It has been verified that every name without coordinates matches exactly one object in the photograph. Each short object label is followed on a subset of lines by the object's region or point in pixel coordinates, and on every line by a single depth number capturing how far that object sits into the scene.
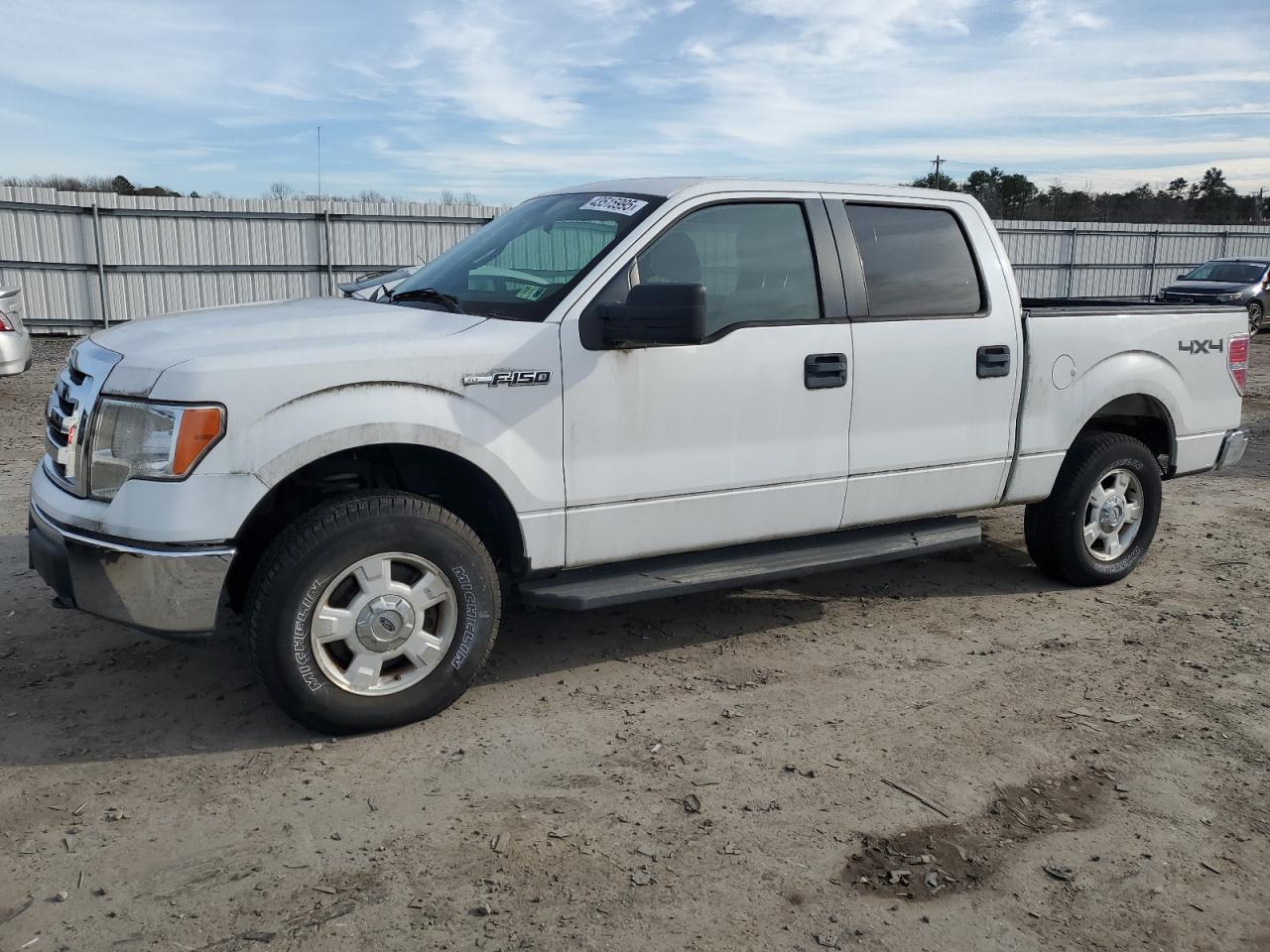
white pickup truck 3.56
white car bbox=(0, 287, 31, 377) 9.80
